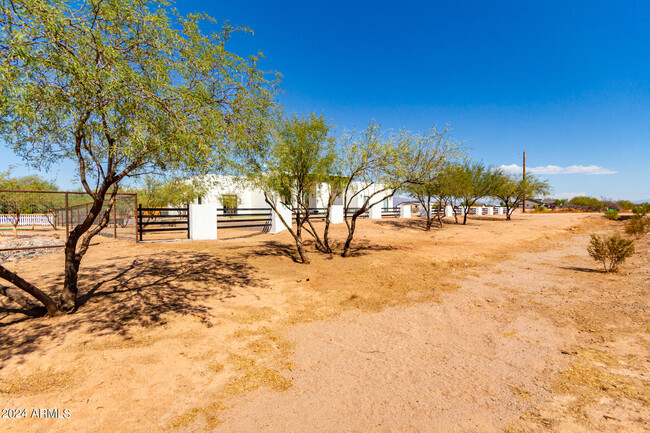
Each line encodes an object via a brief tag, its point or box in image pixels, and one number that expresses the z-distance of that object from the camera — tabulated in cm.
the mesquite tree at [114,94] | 367
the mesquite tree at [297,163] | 908
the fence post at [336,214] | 2333
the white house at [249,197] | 971
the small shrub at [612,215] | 2964
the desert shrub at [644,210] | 2889
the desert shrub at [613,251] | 863
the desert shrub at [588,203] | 5192
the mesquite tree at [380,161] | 1003
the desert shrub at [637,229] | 1661
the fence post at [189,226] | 1495
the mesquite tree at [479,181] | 2781
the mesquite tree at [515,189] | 3042
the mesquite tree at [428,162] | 1059
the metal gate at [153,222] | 1432
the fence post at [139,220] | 1428
